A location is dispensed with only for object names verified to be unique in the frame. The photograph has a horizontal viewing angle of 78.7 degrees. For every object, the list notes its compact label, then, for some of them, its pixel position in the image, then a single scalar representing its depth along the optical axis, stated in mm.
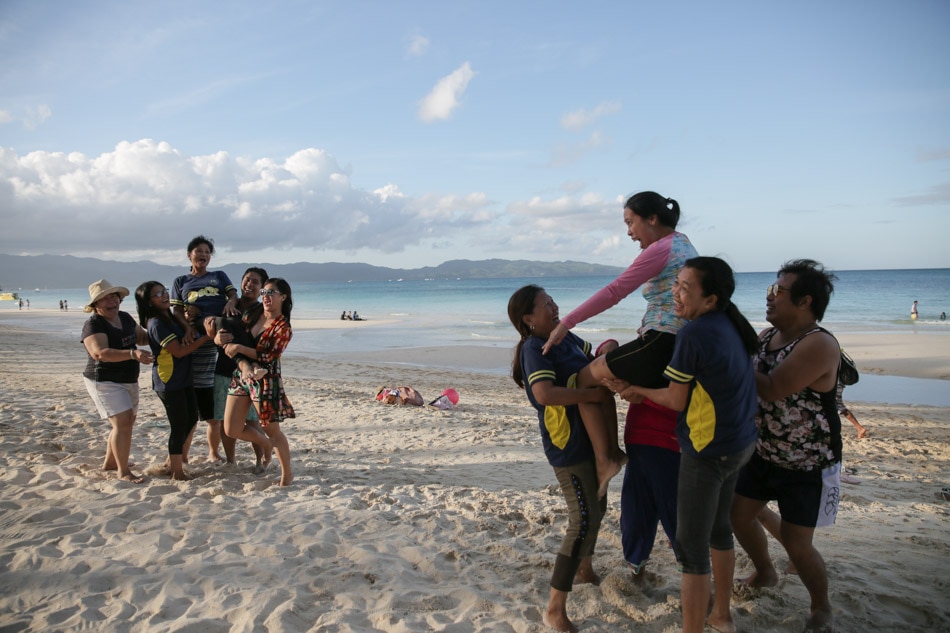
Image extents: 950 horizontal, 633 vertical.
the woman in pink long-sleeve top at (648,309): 2730
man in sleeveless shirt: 2812
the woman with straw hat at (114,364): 5023
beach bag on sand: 9836
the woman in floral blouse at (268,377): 4910
